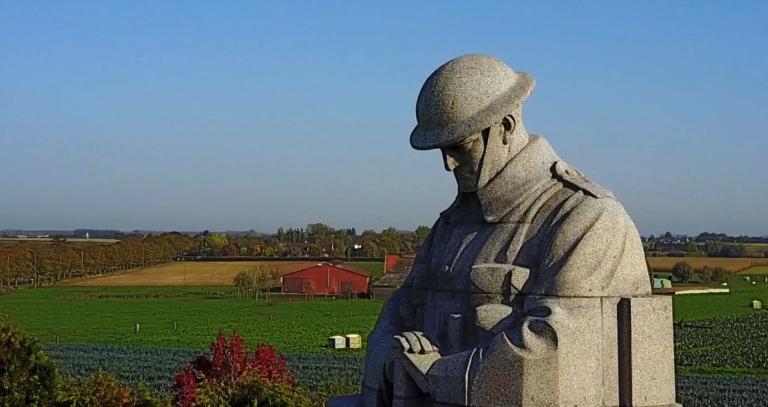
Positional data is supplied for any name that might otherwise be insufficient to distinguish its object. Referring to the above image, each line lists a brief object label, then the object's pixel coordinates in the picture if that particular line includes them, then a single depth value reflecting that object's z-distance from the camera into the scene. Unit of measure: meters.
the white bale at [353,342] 40.41
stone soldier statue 5.03
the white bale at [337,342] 40.16
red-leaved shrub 14.88
